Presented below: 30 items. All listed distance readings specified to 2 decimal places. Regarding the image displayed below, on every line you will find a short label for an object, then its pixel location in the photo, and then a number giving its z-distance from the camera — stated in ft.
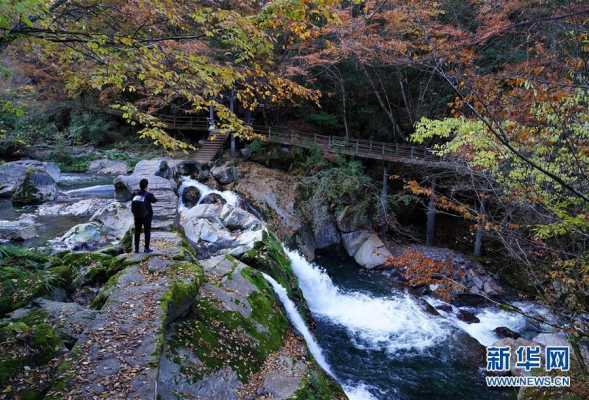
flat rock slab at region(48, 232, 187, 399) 12.00
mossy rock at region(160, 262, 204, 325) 17.07
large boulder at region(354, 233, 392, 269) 46.75
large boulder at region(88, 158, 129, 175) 62.59
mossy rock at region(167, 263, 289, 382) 16.48
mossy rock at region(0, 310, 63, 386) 12.35
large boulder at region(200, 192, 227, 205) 44.75
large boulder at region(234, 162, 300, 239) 49.83
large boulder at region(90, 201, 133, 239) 31.89
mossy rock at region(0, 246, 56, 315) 16.34
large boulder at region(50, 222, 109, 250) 29.35
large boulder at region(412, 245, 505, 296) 40.28
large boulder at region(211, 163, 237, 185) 57.06
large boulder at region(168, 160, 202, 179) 58.30
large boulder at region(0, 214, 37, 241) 30.76
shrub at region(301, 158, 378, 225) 51.90
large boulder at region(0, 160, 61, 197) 42.96
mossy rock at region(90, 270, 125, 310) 17.44
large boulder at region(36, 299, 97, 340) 15.01
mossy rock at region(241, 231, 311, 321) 28.71
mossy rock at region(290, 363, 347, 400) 17.33
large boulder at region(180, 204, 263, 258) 32.30
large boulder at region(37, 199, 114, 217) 38.95
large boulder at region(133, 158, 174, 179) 47.17
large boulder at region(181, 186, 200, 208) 47.65
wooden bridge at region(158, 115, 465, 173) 50.57
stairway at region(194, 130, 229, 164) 65.41
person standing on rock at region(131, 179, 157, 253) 20.59
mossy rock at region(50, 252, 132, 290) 20.22
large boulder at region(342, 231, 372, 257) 50.39
